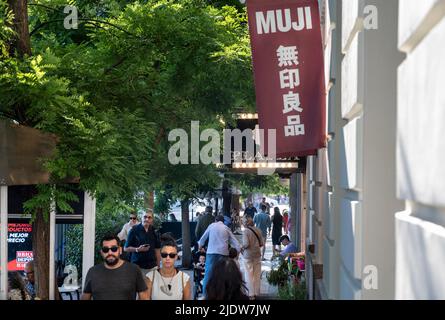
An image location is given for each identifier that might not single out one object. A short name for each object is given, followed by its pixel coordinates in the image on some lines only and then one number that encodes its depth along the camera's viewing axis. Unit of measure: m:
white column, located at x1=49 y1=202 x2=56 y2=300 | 11.34
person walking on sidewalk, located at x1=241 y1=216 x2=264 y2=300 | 17.61
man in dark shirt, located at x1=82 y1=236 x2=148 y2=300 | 7.63
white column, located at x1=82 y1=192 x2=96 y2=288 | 12.32
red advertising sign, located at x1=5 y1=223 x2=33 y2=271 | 12.48
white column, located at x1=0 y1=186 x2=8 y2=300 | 9.35
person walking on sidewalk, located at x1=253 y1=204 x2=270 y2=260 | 30.60
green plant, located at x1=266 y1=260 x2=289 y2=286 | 18.04
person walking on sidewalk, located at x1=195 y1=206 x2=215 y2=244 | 22.41
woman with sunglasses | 7.78
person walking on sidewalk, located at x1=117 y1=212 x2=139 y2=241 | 18.49
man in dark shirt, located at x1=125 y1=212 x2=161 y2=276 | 16.06
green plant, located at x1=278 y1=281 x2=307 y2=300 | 13.95
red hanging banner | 8.59
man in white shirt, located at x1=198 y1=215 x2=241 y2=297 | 16.25
